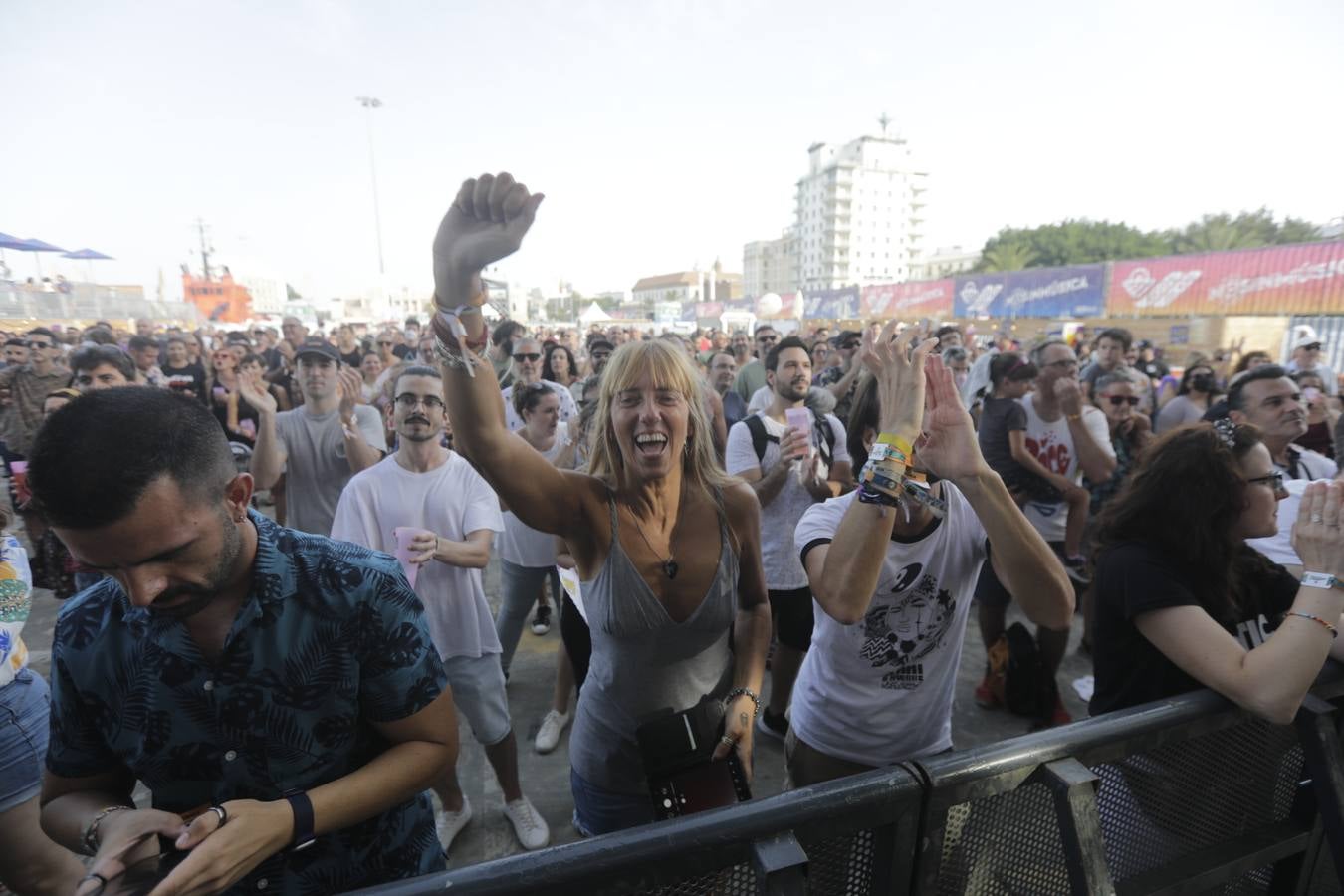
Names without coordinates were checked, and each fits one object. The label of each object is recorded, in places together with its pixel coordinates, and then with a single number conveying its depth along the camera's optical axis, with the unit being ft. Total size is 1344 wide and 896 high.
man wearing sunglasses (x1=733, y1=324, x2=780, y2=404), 24.13
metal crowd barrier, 3.46
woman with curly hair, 4.79
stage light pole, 135.02
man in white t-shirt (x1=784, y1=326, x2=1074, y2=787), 5.22
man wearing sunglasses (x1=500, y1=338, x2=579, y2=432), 17.70
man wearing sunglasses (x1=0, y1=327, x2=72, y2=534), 14.79
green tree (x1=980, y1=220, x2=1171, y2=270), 190.19
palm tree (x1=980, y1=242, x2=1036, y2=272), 196.13
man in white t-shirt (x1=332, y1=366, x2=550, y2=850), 8.77
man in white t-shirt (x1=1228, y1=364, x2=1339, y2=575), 10.75
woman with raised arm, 5.89
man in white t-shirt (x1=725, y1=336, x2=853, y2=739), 10.59
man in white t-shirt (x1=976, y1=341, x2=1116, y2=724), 13.34
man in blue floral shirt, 3.30
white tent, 101.44
